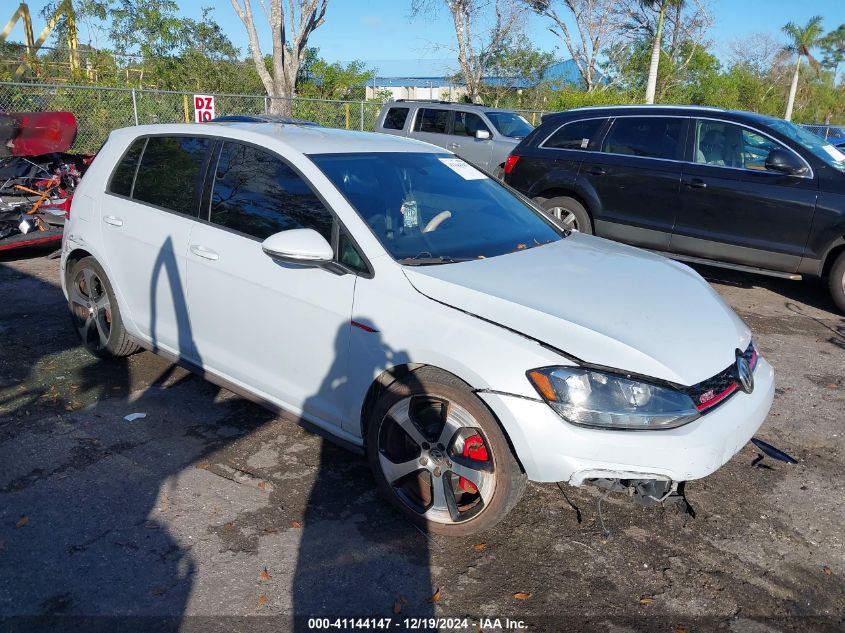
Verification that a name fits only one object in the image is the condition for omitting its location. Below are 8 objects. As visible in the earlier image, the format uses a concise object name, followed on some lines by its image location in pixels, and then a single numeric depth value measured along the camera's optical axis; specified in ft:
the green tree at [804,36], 166.50
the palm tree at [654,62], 90.27
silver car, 45.73
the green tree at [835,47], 194.45
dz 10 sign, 40.93
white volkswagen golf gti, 9.27
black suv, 22.72
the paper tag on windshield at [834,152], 23.21
